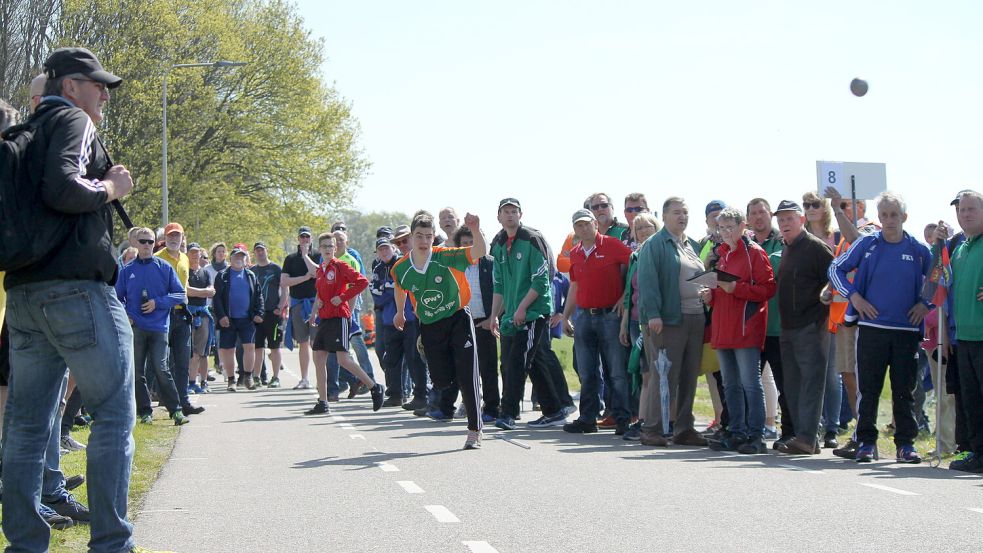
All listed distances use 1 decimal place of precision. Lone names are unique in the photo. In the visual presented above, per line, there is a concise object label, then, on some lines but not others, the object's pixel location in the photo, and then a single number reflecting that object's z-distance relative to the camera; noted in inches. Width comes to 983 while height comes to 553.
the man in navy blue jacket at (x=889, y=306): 436.8
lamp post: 1523.4
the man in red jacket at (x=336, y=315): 648.4
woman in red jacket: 472.1
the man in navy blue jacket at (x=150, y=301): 568.1
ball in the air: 673.6
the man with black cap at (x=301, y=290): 835.4
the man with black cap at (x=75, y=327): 222.1
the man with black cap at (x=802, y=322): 457.7
